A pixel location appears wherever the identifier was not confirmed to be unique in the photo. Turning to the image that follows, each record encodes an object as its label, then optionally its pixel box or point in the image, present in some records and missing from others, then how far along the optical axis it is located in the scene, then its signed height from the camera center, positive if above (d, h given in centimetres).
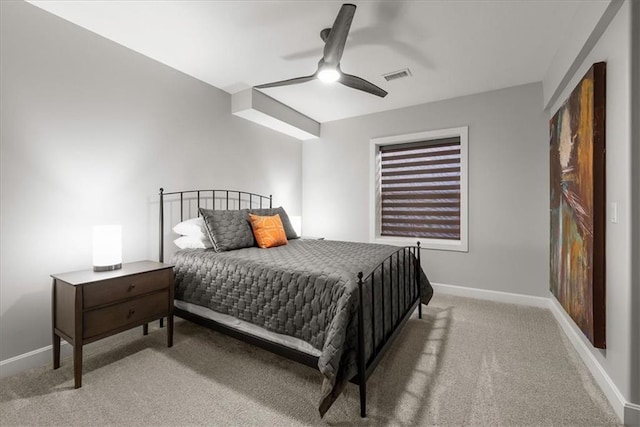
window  393 +37
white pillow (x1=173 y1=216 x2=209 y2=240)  287 -16
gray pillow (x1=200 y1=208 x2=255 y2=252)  272 -15
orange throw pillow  300 -18
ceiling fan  192 +120
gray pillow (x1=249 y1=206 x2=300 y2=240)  339 -6
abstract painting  186 +9
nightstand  188 -64
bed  161 -56
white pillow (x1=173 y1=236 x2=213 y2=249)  281 -29
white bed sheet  182 -82
